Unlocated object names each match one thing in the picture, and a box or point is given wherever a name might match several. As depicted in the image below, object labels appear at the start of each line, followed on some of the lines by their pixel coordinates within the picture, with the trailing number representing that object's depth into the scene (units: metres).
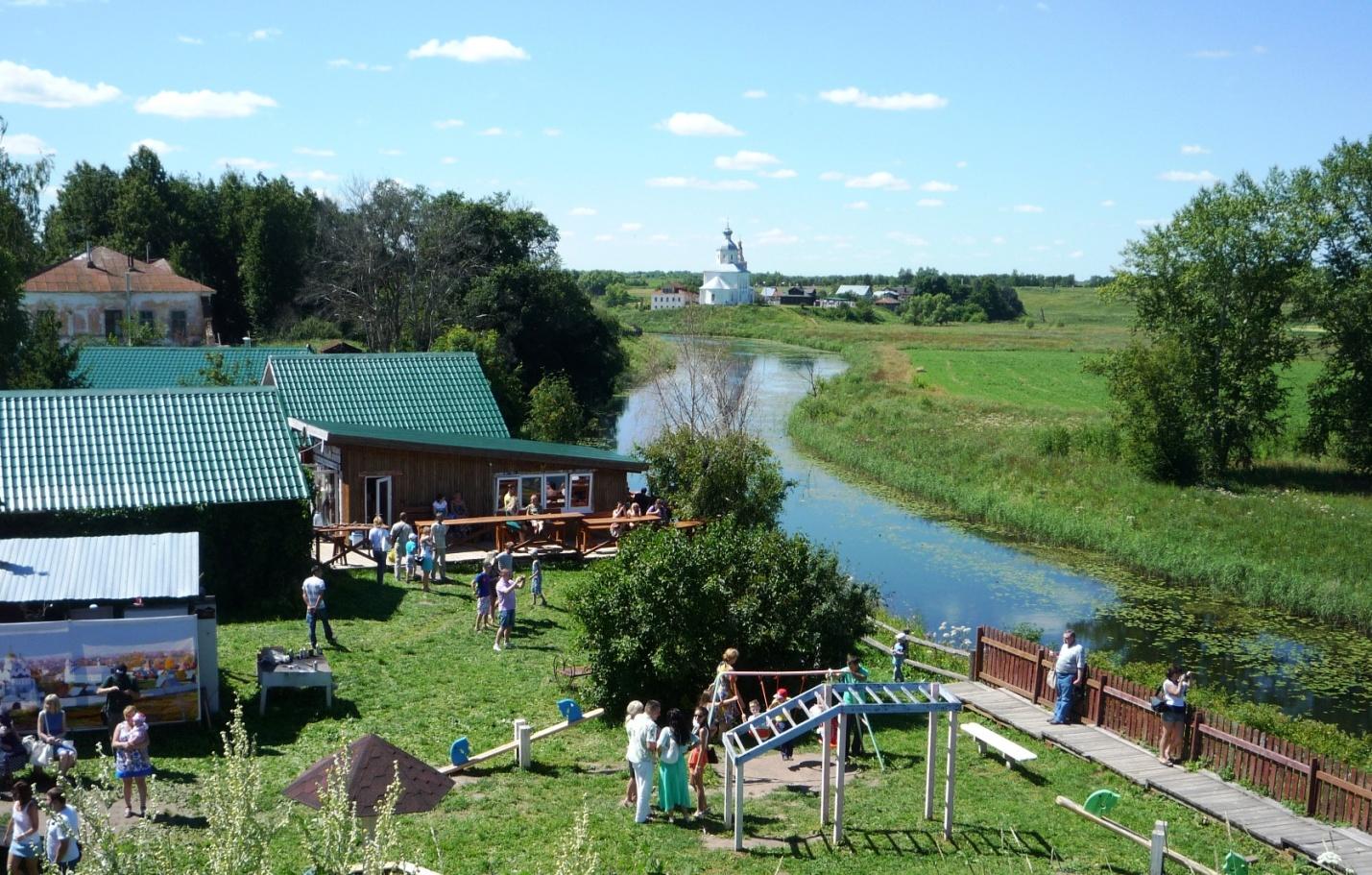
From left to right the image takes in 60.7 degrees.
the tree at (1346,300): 43.09
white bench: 15.22
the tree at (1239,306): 44.28
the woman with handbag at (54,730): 13.21
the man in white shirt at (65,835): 9.14
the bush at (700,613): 17.52
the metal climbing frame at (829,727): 12.77
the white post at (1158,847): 12.05
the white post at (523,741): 14.89
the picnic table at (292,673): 16.45
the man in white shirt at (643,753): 13.06
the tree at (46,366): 38.34
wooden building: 27.11
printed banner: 14.99
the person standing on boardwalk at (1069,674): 17.16
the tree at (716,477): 30.61
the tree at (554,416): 43.22
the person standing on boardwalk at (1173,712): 15.63
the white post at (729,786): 13.18
